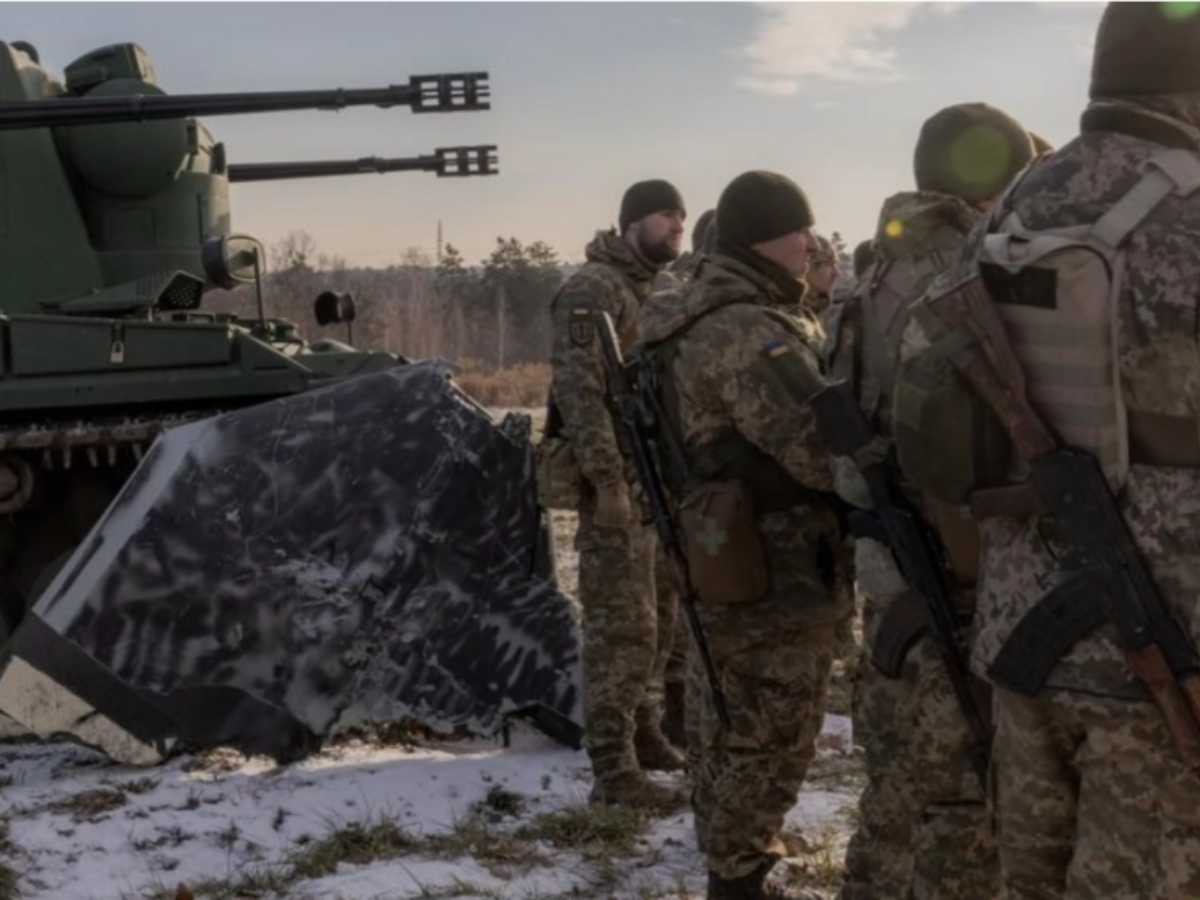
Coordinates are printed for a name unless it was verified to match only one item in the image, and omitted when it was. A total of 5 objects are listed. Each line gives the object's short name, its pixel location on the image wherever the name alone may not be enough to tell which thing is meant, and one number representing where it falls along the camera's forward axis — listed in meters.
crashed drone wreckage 6.32
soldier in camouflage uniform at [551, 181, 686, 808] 5.63
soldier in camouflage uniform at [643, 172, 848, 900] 4.17
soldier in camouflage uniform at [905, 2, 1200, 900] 2.67
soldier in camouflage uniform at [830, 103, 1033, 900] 3.56
